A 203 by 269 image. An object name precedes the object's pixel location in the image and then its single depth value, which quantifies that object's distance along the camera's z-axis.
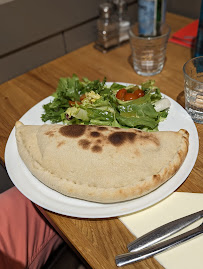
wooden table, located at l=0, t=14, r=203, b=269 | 0.80
